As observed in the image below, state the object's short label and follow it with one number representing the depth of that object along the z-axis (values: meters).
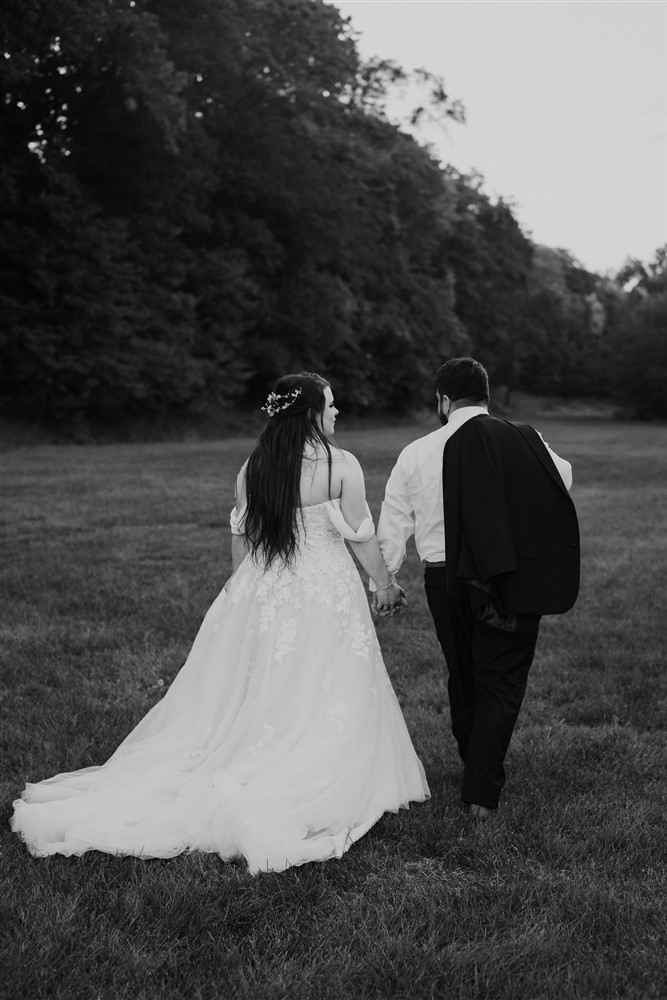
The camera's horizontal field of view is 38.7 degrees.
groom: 4.34
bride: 4.27
